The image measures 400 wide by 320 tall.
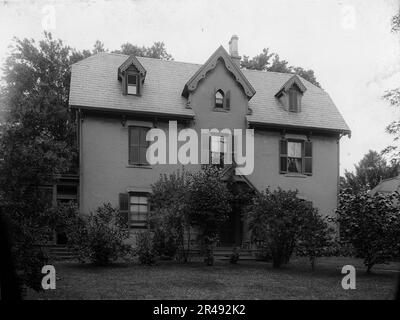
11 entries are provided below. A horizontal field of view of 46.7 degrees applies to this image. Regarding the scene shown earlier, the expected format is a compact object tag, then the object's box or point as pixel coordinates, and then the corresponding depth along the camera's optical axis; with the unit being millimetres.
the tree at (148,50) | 30494
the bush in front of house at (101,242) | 14023
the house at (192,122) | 18906
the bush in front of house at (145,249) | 14742
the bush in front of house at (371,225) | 12948
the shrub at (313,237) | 14078
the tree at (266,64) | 33222
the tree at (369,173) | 36562
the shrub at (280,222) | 14312
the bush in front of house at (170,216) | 15016
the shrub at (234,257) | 16125
